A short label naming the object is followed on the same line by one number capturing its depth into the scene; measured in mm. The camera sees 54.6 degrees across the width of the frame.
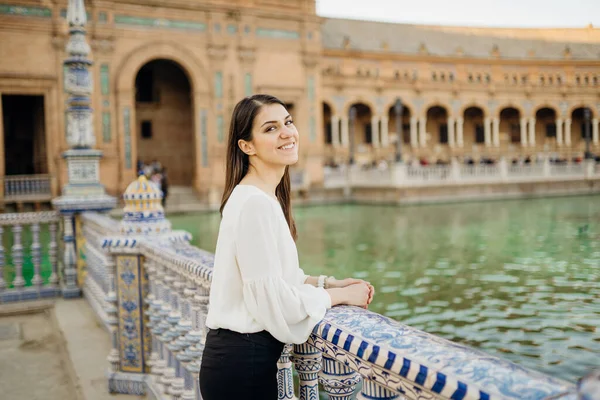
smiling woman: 1783
